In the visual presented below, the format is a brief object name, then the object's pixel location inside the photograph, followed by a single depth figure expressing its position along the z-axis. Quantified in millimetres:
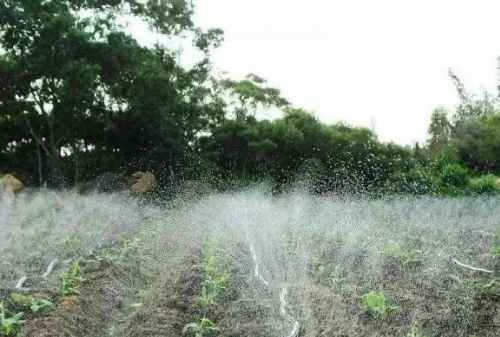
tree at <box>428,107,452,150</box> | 32519
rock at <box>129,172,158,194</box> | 20075
